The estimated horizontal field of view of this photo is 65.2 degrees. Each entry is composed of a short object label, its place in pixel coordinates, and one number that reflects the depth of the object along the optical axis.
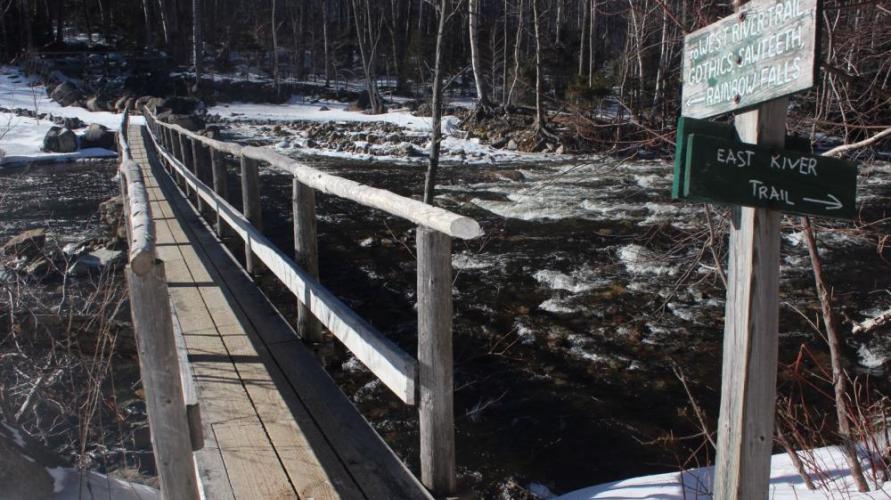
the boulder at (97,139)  23.94
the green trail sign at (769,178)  2.06
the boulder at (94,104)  30.88
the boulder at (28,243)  9.87
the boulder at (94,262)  9.55
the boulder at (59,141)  22.69
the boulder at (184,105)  31.40
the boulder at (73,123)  25.83
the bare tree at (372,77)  35.31
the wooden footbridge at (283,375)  2.30
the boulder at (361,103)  36.97
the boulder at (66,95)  31.48
